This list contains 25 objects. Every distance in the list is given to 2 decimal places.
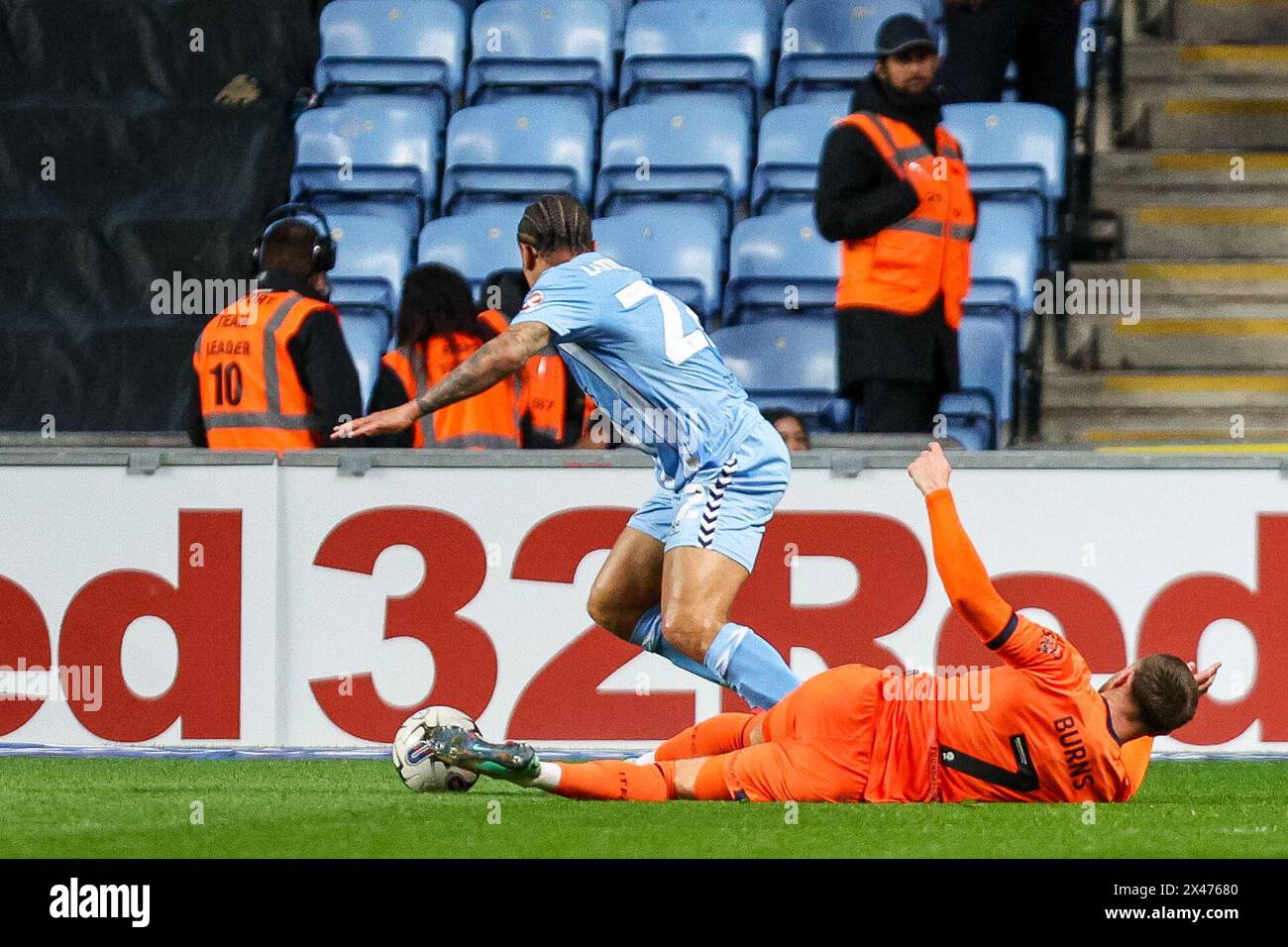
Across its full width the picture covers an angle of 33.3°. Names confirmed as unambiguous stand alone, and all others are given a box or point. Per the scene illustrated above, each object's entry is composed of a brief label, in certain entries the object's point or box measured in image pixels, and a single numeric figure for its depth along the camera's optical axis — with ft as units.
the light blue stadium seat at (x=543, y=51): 39.75
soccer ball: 19.56
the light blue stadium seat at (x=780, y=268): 34.42
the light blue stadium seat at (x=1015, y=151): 34.96
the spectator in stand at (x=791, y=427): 27.76
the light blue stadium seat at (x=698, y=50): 38.99
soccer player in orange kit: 18.29
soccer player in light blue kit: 20.53
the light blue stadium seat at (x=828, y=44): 38.70
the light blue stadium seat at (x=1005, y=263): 33.27
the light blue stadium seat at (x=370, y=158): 38.11
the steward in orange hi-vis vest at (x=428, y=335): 27.68
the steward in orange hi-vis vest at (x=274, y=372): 26.84
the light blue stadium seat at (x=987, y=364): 32.36
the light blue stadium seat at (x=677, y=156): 37.04
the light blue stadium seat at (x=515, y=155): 37.78
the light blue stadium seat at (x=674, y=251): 34.73
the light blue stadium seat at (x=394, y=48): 40.06
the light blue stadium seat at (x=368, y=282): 34.30
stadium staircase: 33.94
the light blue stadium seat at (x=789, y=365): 32.83
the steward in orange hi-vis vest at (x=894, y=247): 28.58
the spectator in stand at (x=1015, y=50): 35.32
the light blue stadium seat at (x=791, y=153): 36.29
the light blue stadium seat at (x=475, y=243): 35.81
